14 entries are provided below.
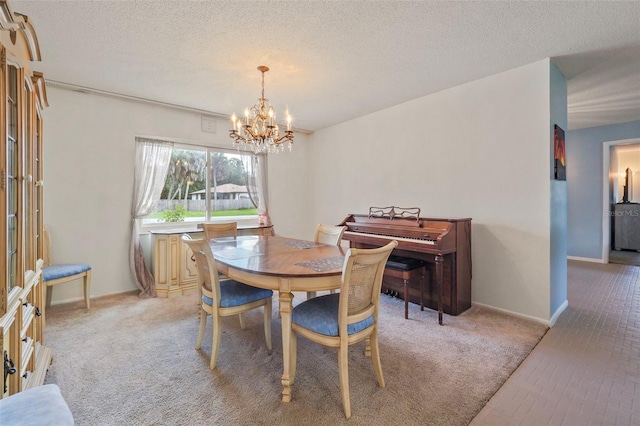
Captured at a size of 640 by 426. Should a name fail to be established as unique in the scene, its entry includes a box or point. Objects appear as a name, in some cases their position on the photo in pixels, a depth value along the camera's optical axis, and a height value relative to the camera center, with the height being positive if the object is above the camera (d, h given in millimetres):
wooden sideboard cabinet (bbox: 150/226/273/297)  3688 -645
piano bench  2904 -584
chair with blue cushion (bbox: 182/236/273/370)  2090 -641
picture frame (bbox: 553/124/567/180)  2873 +594
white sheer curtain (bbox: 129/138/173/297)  3781 +319
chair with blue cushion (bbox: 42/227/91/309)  2928 -612
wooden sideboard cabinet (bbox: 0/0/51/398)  1257 +27
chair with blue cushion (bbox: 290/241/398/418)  1649 -632
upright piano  2895 -373
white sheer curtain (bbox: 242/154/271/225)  4973 +570
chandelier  2713 +767
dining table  1760 -358
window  4258 +396
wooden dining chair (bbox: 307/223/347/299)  3010 -238
